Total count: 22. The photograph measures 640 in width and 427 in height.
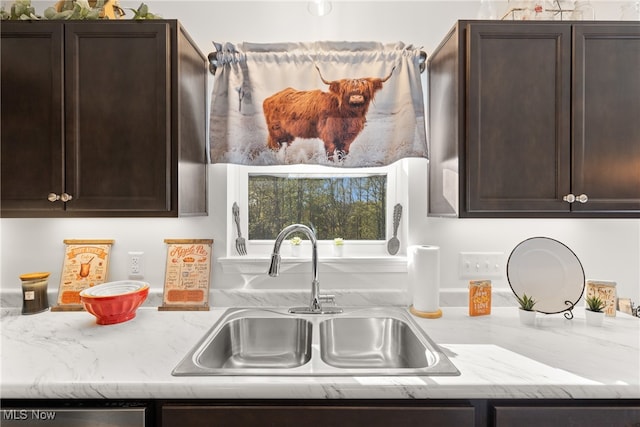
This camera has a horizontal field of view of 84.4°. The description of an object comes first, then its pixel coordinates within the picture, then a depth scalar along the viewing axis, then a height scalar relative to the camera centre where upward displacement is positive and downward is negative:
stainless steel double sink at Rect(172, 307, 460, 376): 1.43 -0.55
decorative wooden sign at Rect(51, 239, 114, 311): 1.61 -0.28
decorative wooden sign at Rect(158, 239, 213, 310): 1.63 -0.31
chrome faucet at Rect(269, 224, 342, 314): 1.44 -0.27
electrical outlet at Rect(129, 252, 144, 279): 1.68 -0.27
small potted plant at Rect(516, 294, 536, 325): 1.45 -0.43
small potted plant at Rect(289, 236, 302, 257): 1.77 -0.19
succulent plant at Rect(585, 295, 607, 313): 1.45 -0.40
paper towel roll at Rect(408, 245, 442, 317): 1.50 -0.30
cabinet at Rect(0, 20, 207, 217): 1.32 +0.35
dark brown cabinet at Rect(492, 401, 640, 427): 0.97 -0.57
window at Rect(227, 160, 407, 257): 1.82 +0.01
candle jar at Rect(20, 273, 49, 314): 1.55 -0.37
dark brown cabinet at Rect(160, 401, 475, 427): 0.97 -0.57
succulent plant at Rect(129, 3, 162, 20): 1.34 +0.75
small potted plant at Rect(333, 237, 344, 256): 1.78 -0.20
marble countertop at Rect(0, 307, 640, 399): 0.96 -0.48
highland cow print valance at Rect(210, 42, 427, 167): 1.58 +0.49
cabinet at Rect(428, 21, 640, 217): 1.33 +0.36
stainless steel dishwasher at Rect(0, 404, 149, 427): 0.97 -0.57
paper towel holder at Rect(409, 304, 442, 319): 1.51 -0.45
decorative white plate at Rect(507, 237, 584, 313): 1.57 -0.30
